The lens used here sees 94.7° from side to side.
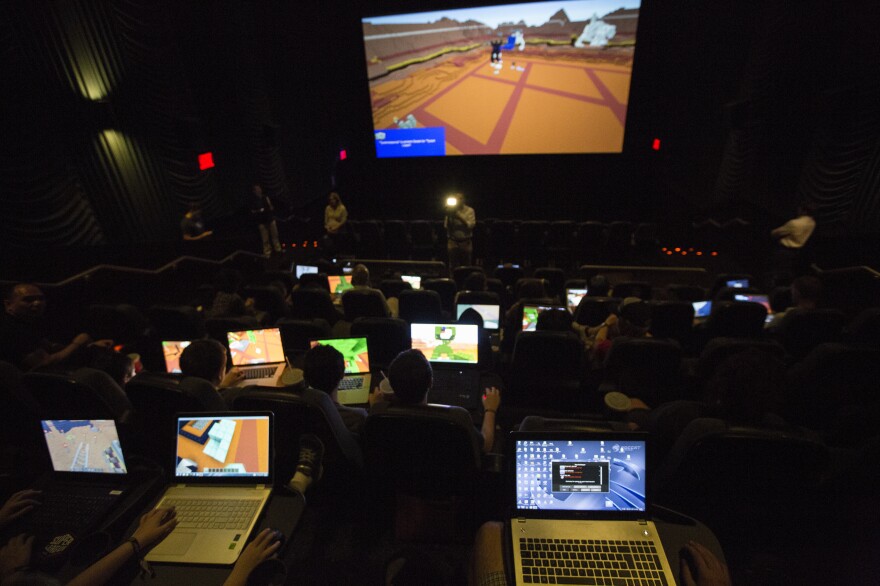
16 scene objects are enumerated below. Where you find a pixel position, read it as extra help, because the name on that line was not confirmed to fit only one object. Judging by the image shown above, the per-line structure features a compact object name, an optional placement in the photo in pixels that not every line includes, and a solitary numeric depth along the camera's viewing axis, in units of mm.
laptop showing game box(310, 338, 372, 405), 2910
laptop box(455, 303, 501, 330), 3856
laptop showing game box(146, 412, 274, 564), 1723
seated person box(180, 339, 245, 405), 2299
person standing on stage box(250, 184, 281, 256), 8195
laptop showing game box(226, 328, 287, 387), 3170
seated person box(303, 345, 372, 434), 2227
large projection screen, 8031
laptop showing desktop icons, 1524
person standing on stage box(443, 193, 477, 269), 7344
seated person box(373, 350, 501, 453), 1994
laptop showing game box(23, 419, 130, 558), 1858
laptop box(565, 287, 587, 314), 4766
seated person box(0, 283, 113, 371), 3008
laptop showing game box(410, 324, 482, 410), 2947
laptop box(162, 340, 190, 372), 3201
